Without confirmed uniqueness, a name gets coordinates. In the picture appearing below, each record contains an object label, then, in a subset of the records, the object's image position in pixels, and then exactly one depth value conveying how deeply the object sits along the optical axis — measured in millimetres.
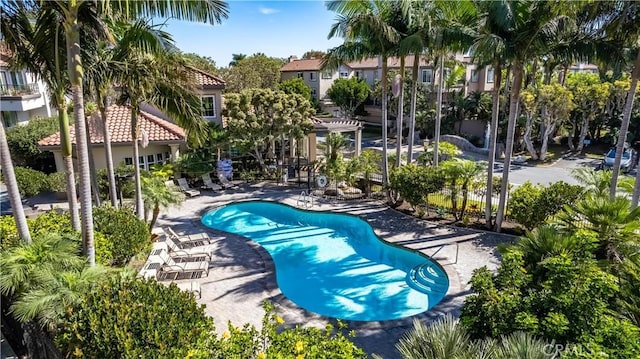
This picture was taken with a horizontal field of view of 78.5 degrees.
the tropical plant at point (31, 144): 25094
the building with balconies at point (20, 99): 29609
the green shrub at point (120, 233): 12344
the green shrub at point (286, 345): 6293
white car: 29234
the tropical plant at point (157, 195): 15531
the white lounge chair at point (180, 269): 13609
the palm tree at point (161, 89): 12789
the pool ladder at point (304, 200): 21750
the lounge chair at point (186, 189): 23777
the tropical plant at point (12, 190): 8953
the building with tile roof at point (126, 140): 21914
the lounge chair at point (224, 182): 25275
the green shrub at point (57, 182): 21062
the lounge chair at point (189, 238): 16453
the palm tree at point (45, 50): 10008
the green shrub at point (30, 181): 21188
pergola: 27633
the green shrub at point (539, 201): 15766
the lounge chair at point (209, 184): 24922
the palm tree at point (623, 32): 13289
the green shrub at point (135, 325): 7102
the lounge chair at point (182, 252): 14727
